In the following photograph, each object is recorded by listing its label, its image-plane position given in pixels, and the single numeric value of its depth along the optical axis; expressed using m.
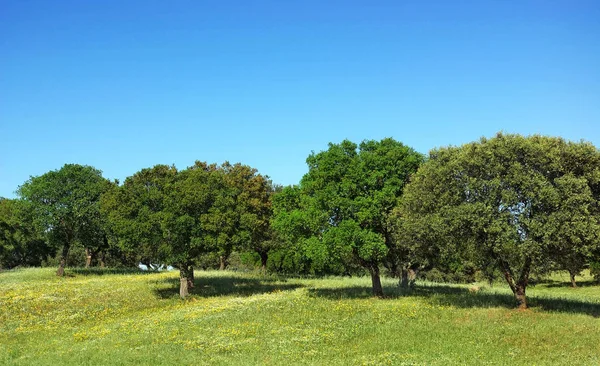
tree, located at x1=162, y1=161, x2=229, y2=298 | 40.38
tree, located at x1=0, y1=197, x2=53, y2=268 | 87.25
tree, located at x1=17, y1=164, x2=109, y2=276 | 56.28
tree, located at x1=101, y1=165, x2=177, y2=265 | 41.06
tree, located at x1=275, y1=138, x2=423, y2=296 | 35.01
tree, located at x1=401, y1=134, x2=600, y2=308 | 26.66
